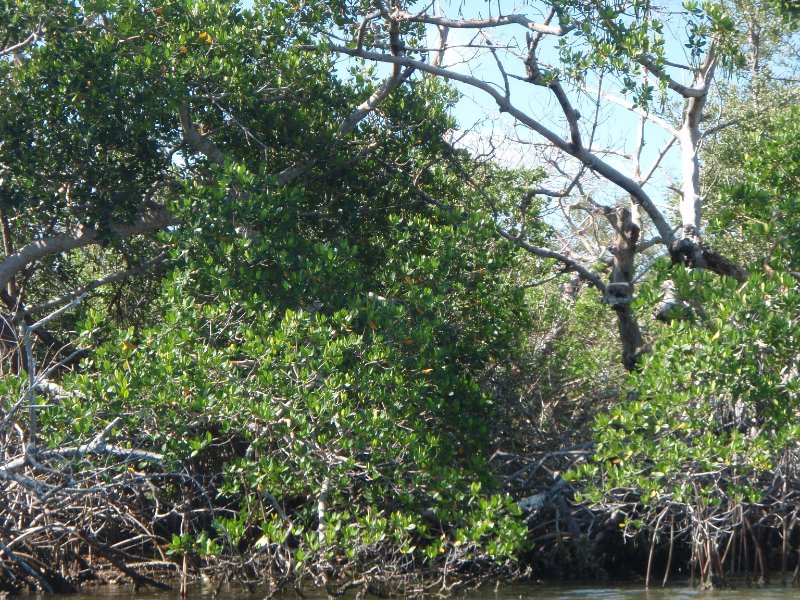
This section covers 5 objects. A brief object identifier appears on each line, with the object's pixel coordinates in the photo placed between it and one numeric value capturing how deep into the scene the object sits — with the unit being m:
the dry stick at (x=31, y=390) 10.84
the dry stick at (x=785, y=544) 14.50
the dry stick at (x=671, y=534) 13.96
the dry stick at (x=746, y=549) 14.39
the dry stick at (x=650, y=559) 14.29
